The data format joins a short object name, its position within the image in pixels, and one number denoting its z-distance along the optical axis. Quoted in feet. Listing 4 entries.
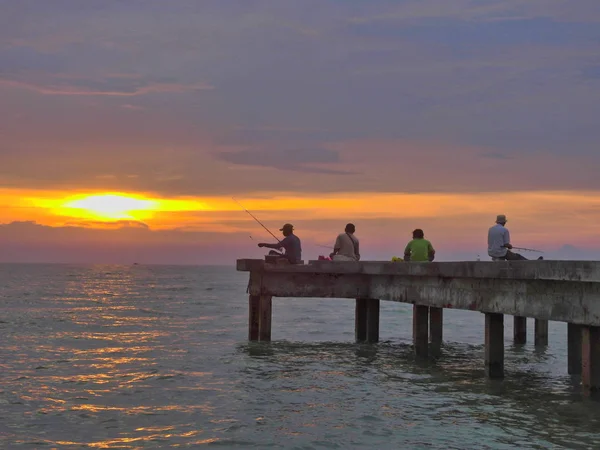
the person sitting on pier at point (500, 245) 66.85
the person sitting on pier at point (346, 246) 81.76
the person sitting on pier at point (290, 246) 78.48
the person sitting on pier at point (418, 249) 77.14
